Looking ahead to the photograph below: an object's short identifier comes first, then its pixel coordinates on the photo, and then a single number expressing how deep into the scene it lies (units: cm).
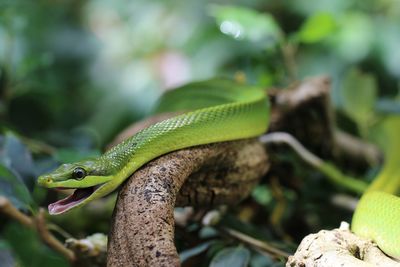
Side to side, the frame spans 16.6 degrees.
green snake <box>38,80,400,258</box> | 73
